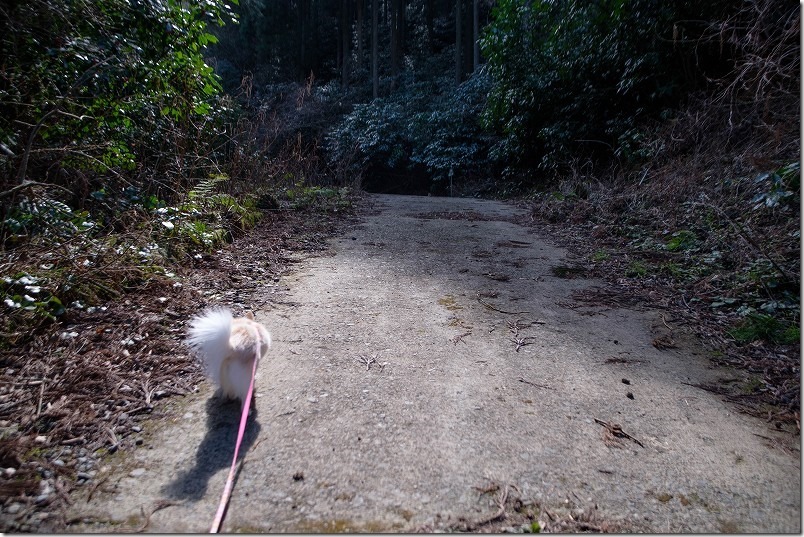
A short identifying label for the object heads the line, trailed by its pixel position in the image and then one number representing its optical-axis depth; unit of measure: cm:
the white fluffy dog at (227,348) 223
